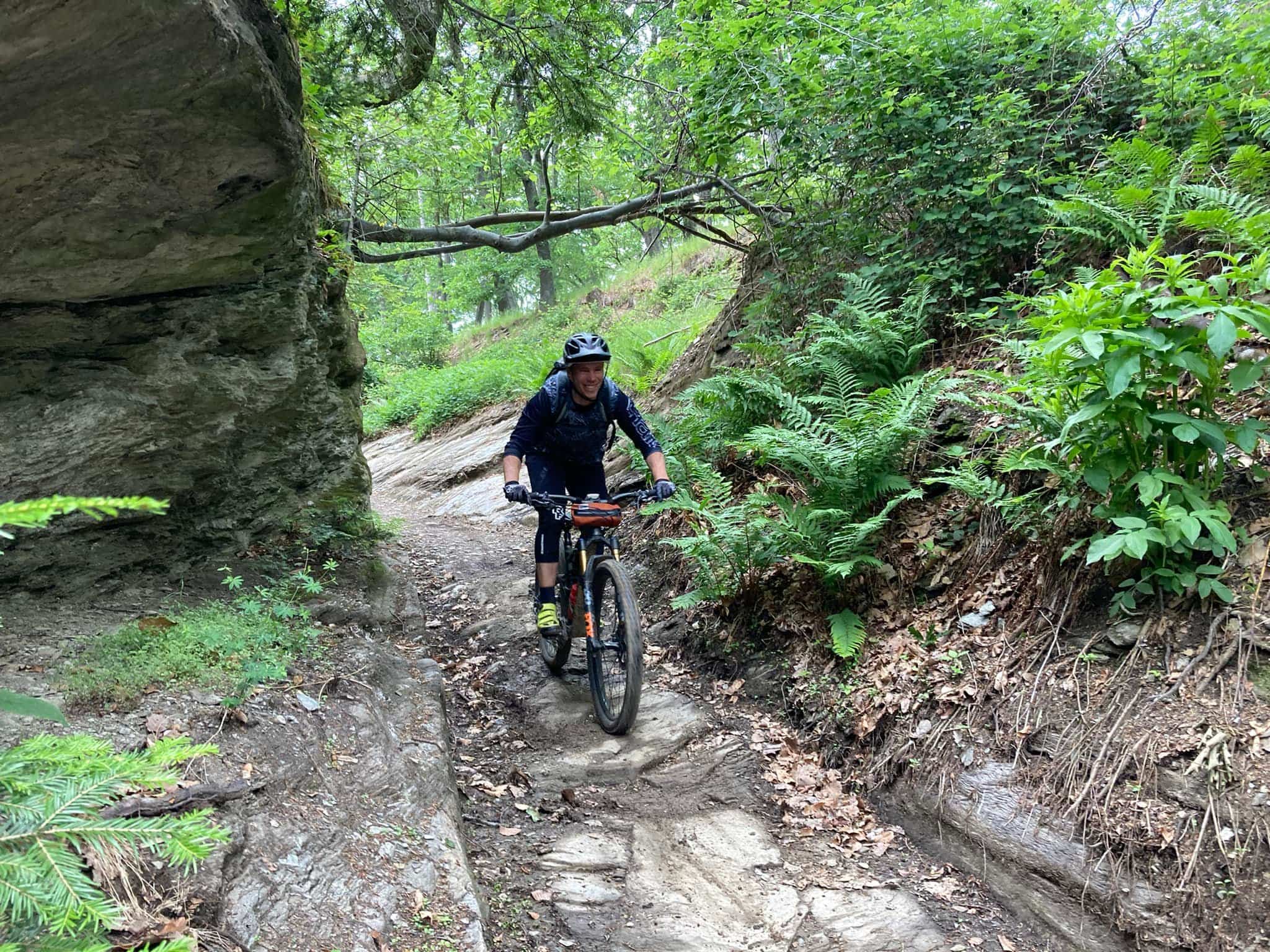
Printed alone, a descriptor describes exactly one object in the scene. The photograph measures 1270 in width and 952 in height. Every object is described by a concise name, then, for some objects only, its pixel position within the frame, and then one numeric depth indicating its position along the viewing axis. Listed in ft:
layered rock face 10.53
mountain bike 15.10
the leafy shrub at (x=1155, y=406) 10.70
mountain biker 16.01
